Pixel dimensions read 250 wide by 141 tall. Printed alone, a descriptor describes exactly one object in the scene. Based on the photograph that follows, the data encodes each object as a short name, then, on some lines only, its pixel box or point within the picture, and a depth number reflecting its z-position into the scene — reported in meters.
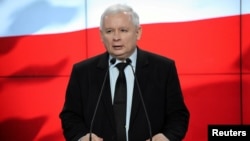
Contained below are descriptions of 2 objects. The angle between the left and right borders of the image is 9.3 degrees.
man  6.67
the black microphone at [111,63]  6.63
